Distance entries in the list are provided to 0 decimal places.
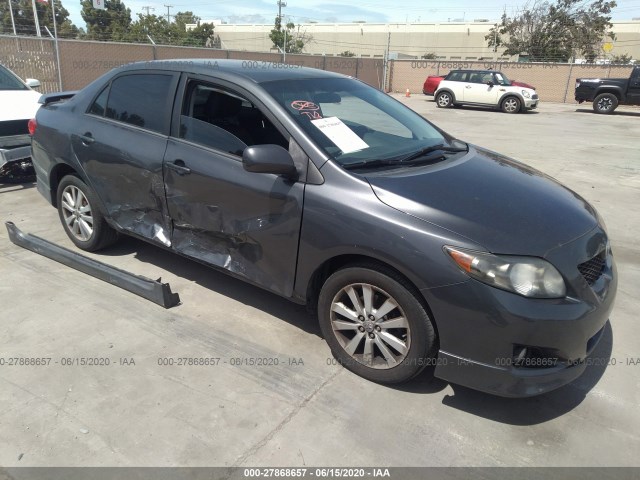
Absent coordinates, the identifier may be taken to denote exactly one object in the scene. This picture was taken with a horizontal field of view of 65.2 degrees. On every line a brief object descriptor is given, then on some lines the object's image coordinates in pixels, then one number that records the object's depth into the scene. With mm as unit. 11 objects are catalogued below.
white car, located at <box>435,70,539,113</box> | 19812
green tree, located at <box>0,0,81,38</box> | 65688
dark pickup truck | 19188
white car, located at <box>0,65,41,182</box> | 6152
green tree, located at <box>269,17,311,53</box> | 63175
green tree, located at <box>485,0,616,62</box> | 39594
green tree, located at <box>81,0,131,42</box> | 65438
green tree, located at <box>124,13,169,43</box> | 59506
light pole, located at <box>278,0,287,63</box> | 65350
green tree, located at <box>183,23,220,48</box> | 73381
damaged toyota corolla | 2516
